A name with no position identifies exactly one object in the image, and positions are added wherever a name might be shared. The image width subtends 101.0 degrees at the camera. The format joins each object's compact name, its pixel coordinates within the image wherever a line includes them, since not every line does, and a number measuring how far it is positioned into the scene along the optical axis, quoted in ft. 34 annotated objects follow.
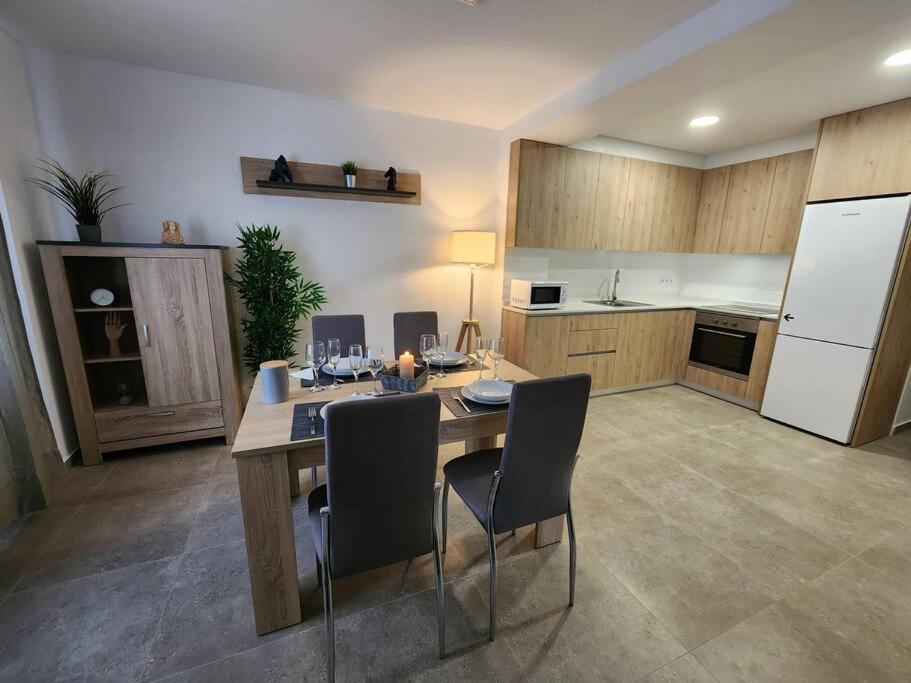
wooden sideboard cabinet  7.91
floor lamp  10.95
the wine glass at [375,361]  5.60
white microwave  11.60
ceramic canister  5.25
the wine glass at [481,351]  6.39
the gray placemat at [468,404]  5.14
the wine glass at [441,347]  6.83
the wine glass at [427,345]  6.19
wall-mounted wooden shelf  9.62
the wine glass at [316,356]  5.78
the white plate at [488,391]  5.27
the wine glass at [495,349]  6.16
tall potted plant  9.14
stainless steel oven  11.91
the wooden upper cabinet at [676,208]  13.67
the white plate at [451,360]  6.93
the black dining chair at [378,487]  3.58
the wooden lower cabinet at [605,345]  11.76
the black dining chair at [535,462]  4.27
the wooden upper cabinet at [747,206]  12.27
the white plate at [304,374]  6.33
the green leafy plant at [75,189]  7.82
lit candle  5.95
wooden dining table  4.22
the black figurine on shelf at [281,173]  9.48
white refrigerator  8.82
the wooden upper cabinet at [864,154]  8.45
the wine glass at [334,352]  5.79
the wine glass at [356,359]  5.99
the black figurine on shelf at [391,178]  10.56
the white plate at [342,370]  6.17
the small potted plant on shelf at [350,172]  10.04
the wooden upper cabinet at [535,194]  11.38
